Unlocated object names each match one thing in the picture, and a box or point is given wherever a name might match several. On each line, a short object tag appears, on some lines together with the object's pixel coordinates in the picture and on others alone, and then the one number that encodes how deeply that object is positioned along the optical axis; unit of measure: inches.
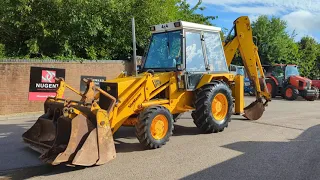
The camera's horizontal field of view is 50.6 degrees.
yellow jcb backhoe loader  219.5
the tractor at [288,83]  765.3
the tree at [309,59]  1323.8
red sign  525.0
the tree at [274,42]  1241.4
